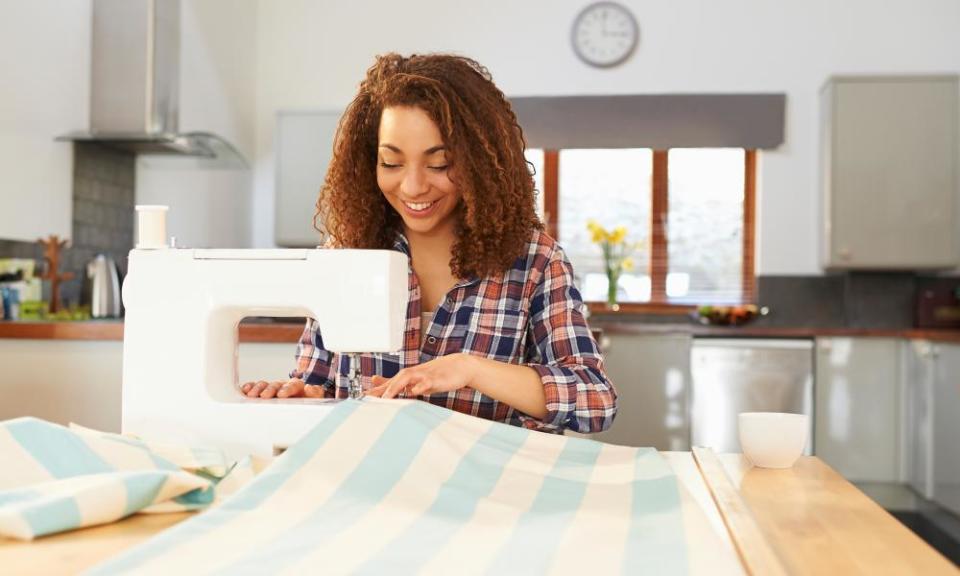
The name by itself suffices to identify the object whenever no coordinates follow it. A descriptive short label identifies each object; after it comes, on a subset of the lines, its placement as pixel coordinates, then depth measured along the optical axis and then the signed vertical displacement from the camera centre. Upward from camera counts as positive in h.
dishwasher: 4.57 -0.35
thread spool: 1.39 +0.08
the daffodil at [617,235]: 5.08 +0.31
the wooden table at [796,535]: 0.80 -0.20
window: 5.28 +0.40
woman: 1.65 +0.10
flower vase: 5.11 +0.04
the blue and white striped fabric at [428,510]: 0.74 -0.18
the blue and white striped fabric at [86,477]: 0.85 -0.17
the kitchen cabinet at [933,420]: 4.16 -0.48
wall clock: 5.20 +1.30
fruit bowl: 4.86 -0.07
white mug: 1.22 -0.16
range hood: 4.23 +0.87
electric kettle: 4.12 +0.02
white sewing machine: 1.33 -0.02
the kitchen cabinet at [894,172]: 4.66 +0.58
